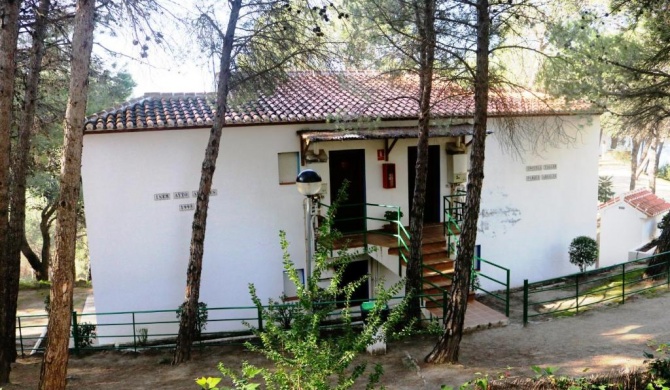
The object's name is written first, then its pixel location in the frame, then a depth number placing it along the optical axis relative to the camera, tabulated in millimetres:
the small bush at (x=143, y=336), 11258
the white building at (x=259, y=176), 11148
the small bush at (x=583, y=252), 14367
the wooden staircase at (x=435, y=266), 10844
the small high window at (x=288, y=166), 12102
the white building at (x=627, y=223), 19047
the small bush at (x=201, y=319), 10594
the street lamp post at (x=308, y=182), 7930
